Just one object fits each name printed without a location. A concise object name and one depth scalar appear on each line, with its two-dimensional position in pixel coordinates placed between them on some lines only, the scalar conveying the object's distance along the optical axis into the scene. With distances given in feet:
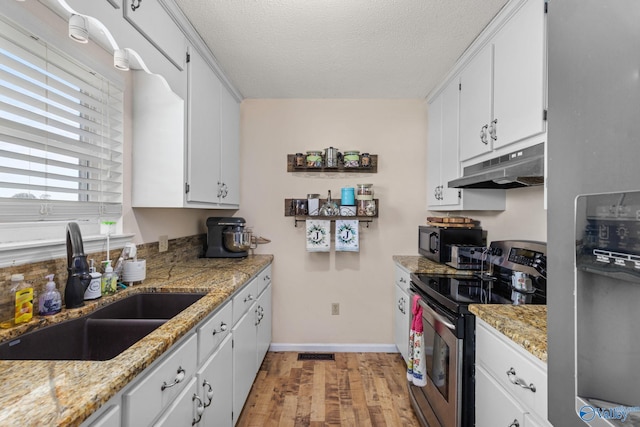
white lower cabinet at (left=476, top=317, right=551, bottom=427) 3.20
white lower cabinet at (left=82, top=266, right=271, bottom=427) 2.72
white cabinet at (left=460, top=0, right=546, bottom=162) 4.60
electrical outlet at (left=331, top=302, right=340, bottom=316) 9.68
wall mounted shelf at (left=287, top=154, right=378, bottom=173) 9.44
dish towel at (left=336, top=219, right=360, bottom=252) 9.18
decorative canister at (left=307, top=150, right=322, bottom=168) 9.21
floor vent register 9.12
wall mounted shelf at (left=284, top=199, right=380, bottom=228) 9.32
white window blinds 3.83
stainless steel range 4.57
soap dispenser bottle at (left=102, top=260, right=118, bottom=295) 4.77
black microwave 7.93
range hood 4.50
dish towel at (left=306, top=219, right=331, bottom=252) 9.27
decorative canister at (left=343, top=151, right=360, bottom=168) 9.16
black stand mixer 8.42
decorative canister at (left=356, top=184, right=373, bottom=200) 9.14
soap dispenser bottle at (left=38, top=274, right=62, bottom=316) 3.79
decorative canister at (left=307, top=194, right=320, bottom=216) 9.21
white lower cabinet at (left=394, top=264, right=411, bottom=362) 8.14
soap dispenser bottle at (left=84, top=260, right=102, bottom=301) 4.40
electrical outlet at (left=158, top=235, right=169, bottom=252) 6.94
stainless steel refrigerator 1.55
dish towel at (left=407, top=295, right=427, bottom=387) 5.74
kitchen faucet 4.06
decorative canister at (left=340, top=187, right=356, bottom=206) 9.16
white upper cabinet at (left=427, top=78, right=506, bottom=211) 7.49
